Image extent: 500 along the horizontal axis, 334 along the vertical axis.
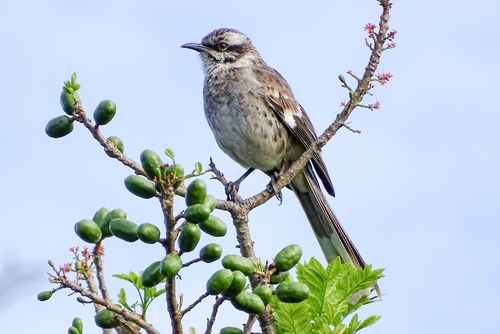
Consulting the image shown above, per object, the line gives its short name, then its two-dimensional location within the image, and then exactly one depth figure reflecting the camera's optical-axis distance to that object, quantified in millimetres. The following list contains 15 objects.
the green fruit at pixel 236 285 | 5160
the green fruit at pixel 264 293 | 5418
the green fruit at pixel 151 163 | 5270
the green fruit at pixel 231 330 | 5654
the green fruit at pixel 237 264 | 5289
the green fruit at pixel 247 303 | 5199
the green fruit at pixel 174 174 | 5207
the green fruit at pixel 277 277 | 5875
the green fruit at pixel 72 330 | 5348
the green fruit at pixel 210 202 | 5224
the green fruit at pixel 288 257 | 5773
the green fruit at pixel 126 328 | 5219
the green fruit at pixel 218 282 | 5016
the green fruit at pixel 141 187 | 5281
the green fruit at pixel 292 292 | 5504
